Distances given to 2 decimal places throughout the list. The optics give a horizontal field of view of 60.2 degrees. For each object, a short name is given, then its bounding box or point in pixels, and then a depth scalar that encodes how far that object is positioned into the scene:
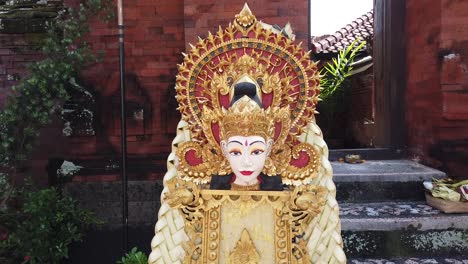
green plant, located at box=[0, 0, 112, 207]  3.27
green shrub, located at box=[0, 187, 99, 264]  3.32
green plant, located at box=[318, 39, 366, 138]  7.86
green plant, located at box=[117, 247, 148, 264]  3.13
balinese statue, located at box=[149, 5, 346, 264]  1.95
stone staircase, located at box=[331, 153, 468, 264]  3.06
